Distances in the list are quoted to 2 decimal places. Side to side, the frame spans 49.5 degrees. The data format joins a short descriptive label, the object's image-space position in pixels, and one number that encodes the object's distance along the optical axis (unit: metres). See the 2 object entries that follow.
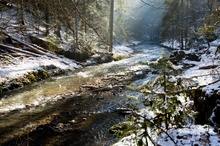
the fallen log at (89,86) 13.41
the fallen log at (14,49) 16.35
